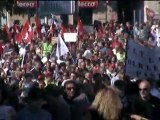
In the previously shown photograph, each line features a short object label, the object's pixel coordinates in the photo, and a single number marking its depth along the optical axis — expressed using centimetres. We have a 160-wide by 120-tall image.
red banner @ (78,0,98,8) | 5169
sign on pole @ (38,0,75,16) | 4683
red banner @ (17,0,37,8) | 4626
